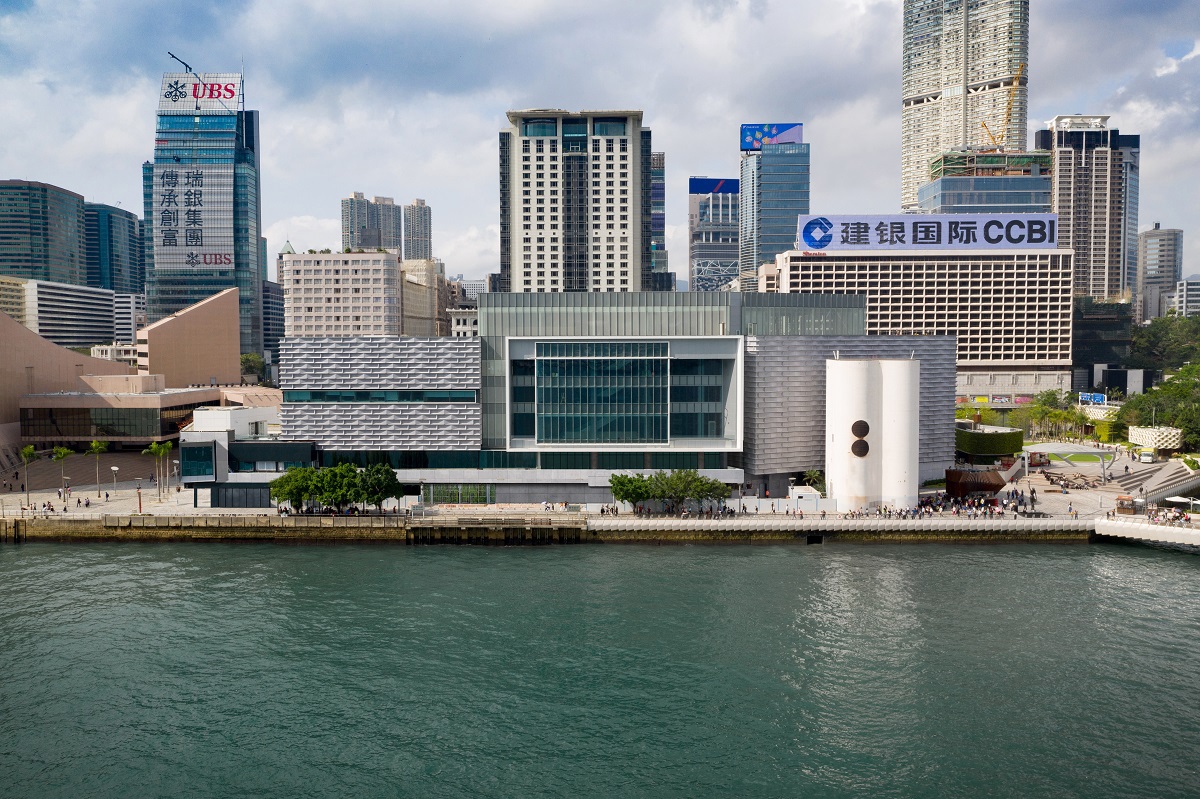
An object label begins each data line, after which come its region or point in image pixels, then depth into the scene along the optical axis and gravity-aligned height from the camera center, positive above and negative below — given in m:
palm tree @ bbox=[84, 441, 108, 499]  95.15 -7.93
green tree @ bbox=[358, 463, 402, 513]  80.06 -10.43
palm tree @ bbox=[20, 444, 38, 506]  95.69 -8.68
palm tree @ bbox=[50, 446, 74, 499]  93.94 -9.06
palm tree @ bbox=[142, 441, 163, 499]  93.60 -8.05
